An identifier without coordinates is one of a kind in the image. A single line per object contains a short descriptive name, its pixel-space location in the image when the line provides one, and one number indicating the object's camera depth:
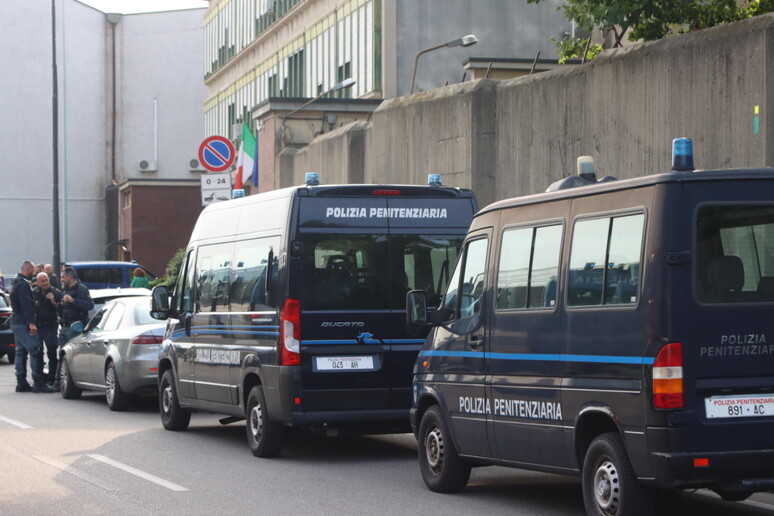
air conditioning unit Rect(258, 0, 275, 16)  49.59
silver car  17.88
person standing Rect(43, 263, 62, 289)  24.86
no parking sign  23.70
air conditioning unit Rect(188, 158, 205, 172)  72.38
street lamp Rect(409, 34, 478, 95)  27.61
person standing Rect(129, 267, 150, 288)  37.56
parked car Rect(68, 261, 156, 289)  41.47
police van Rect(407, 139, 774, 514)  7.97
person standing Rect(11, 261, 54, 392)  21.66
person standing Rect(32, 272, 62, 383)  21.66
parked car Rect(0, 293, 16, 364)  28.11
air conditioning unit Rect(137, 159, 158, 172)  73.88
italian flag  34.31
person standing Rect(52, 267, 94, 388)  21.72
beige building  34.66
